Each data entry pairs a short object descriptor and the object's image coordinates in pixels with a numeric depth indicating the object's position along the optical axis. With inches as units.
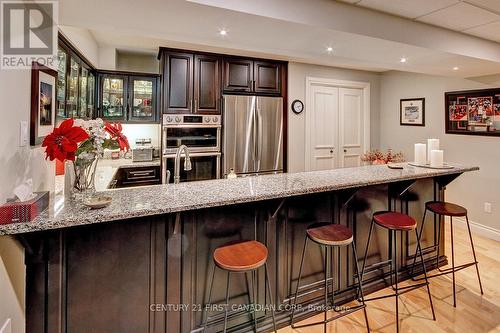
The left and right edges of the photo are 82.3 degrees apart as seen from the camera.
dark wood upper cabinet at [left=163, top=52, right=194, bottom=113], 146.6
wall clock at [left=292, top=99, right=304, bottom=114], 179.3
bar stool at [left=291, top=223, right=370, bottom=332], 73.7
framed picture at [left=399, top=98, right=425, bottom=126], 181.8
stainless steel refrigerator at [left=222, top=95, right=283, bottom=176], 157.6
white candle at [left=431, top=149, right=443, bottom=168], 109.9
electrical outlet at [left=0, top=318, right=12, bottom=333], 48.6
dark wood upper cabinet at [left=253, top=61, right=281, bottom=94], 166.2
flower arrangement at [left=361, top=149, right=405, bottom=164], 132.0
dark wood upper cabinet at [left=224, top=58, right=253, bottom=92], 158.7
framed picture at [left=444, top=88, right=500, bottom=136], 146.9
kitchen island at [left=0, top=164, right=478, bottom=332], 57.7
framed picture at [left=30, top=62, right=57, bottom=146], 59.8
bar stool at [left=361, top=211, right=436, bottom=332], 85.7
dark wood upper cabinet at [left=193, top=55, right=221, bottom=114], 152.3
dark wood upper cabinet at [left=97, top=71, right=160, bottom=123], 153.2
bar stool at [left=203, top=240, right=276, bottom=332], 62.0
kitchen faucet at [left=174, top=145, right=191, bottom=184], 79.0
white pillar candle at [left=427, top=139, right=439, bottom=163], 113.0
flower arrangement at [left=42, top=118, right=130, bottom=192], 54.4
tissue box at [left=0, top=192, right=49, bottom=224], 47.6
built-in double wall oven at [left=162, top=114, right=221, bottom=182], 147.3
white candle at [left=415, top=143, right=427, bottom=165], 114.5
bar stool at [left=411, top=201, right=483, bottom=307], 98.7
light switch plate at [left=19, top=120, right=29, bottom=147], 55.4
